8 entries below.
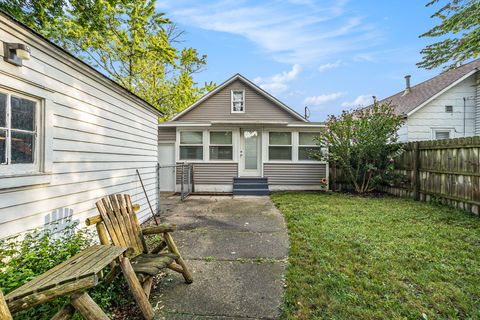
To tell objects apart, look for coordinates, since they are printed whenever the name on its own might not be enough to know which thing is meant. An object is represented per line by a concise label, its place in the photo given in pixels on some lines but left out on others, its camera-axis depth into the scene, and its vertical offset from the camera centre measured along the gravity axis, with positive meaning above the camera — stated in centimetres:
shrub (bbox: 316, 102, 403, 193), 812 +57
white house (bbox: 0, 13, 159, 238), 231 +32
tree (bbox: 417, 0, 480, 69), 635 +369
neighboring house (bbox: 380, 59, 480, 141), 1047 +222
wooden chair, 228 -91
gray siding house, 998 +22
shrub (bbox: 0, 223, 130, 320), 180 -91
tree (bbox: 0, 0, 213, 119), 559 +563
